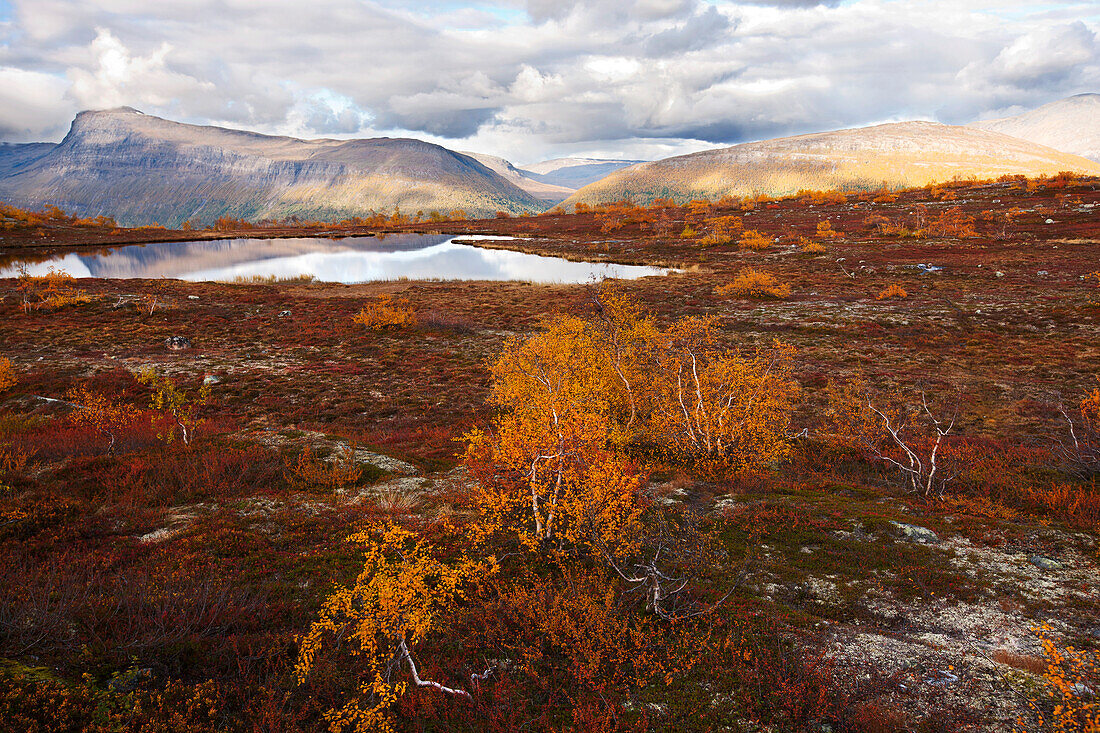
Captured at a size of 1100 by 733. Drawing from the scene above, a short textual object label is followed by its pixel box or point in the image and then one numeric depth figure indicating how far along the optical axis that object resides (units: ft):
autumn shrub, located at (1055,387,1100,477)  42.68
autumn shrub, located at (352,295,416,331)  129.29
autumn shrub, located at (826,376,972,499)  44.37
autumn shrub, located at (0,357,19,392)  73.66
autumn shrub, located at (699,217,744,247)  266.77
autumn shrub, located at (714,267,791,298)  150.61
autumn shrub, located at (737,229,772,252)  241.98
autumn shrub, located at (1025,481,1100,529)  33.50
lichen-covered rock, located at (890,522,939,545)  31.89
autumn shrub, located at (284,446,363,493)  41.09
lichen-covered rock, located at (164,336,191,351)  106.42
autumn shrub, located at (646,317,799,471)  49.11
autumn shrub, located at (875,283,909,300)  137.80
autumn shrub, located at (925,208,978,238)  215.92
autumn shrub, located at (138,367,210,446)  49.06
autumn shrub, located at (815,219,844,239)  247.29
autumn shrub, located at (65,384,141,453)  51.65
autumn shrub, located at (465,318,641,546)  31.30
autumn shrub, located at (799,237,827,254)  213.46
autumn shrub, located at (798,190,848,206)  384.92
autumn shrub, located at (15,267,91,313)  133.28
